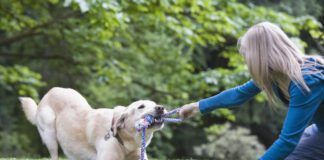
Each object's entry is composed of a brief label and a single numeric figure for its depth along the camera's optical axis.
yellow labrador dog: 8.67
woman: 5.48
